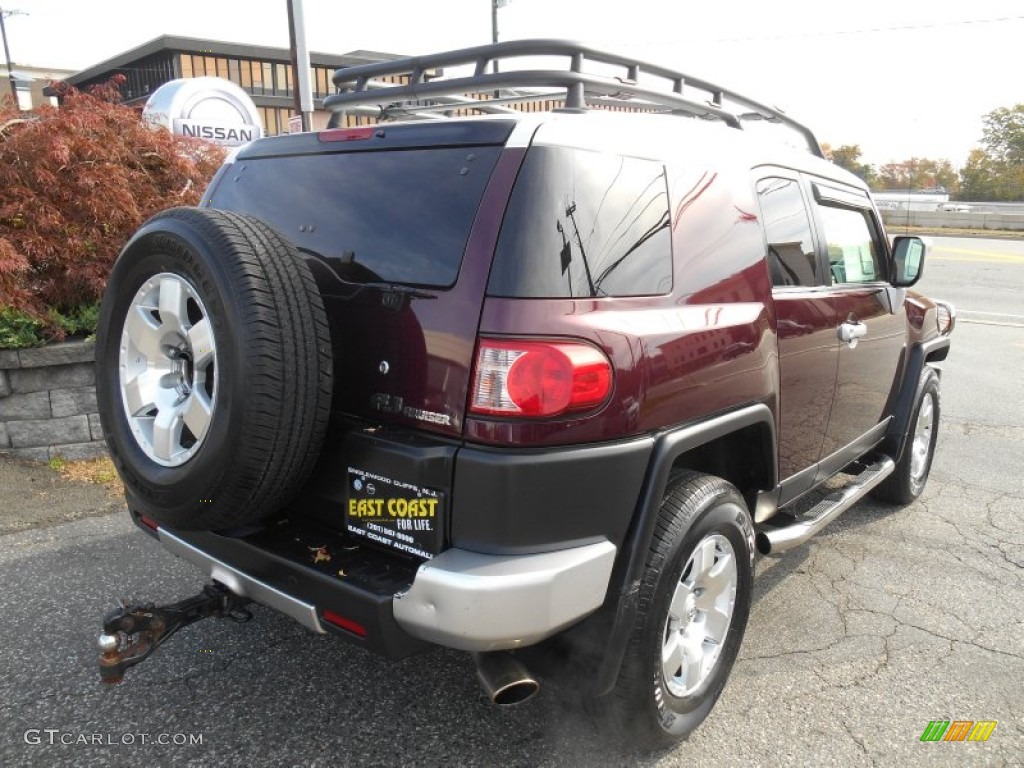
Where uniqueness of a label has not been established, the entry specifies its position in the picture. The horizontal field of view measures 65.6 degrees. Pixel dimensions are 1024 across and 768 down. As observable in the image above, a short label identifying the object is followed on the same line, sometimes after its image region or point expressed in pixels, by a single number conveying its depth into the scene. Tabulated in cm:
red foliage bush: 514
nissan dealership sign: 938
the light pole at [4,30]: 4591
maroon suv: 210
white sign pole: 1133
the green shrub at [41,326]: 484
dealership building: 2423
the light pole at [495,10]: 2233
